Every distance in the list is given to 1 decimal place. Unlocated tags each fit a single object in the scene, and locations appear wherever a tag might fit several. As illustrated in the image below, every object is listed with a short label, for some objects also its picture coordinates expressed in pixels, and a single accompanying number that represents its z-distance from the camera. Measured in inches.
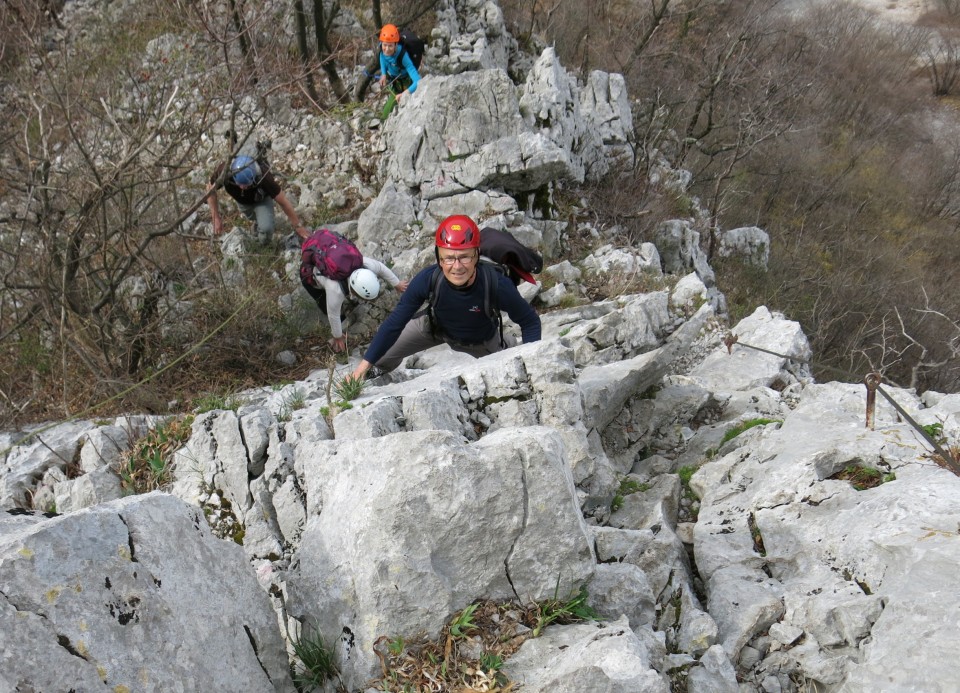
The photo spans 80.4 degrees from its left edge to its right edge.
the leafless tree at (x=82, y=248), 223.9
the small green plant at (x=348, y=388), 185.8
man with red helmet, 183.9
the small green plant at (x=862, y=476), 158.2
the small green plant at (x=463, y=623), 107.6
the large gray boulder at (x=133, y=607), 84.0
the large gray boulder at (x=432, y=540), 110.0
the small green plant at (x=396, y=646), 106.4
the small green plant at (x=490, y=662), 103.0
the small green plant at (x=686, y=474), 202.3
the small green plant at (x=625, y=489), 184.7
